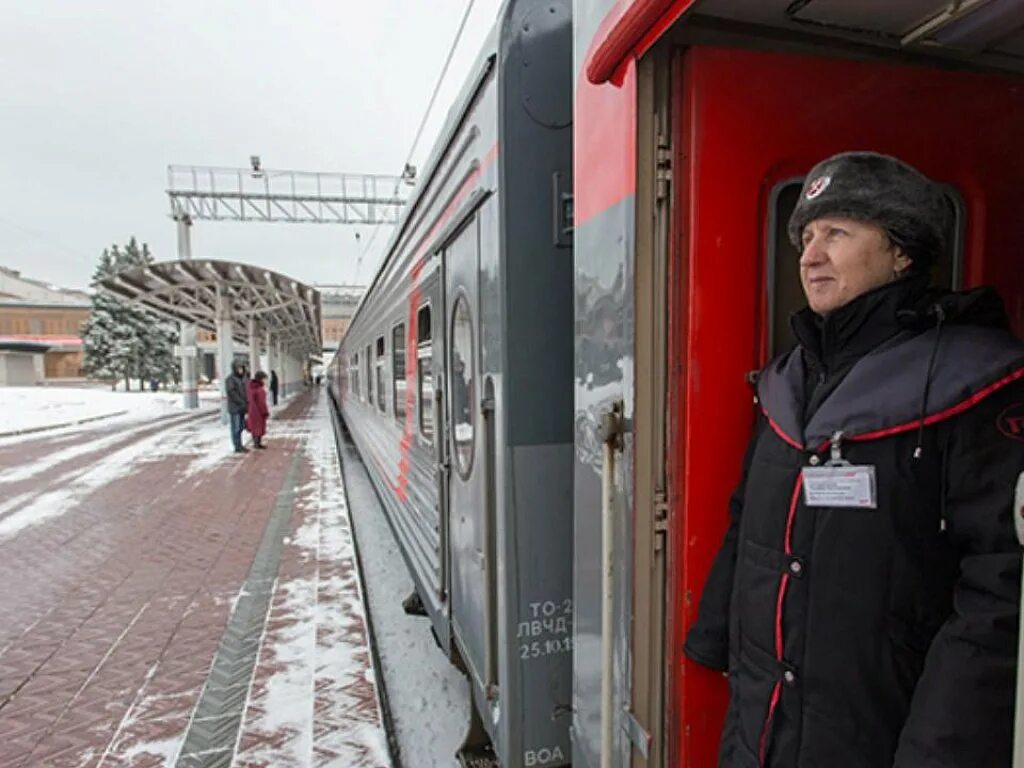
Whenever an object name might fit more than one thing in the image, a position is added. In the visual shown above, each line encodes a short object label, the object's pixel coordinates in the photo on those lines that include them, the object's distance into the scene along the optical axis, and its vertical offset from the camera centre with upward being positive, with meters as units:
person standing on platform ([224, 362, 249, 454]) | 11.49 -0.63
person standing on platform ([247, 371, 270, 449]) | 12.05 -0.90
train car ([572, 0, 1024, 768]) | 1.36 +0.36
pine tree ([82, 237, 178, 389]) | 40.19 +1.75
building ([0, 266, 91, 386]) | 51.72 +3.89
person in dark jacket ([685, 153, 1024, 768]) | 0.94 -0.27
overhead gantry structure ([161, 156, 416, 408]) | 23.38 +6.77
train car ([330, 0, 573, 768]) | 1.96 -0.04
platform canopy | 15.67 +2.18
